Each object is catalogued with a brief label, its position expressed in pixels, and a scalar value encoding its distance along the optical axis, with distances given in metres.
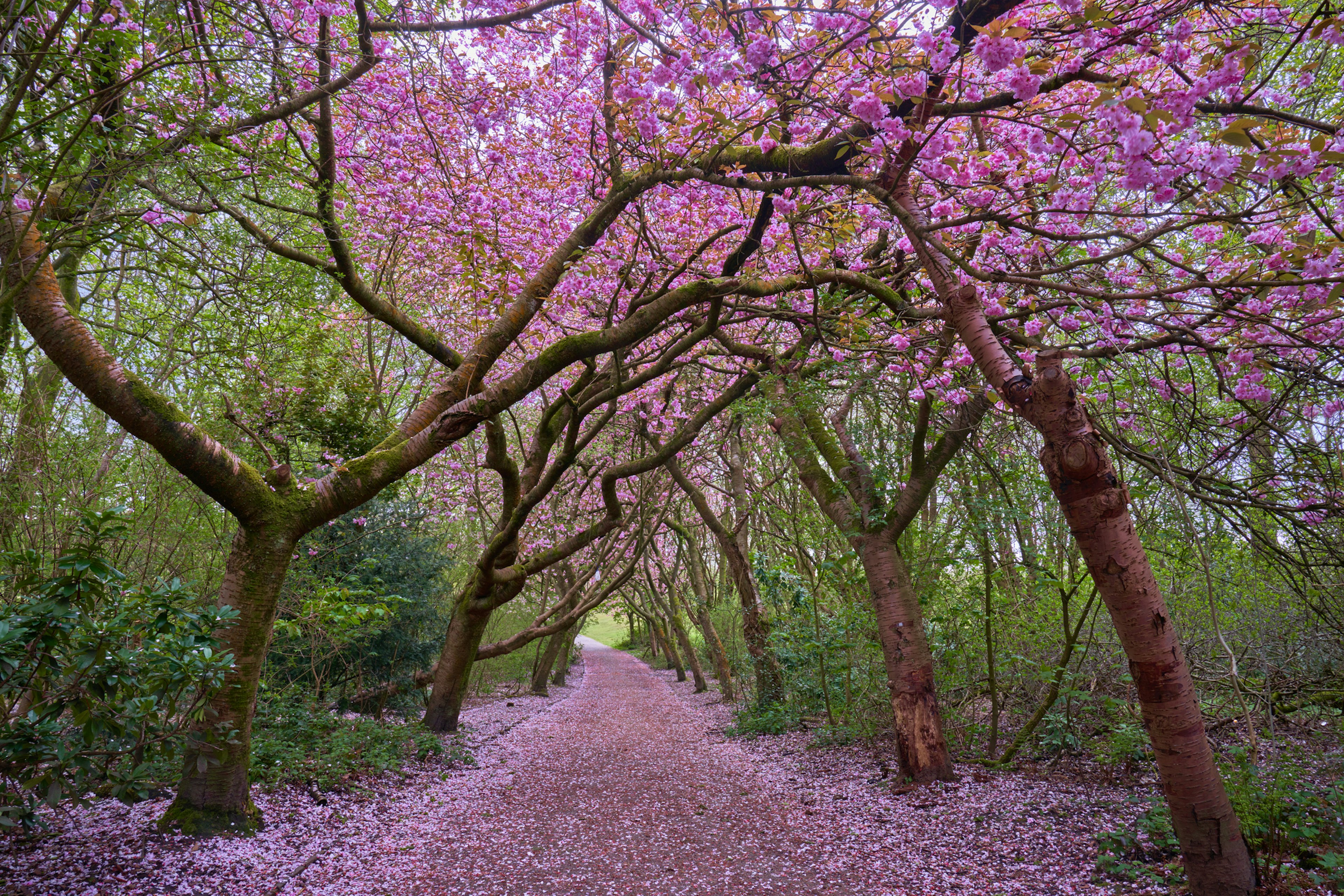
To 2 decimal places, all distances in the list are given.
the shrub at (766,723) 8.22
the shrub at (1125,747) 3.95
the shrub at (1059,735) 4.76
